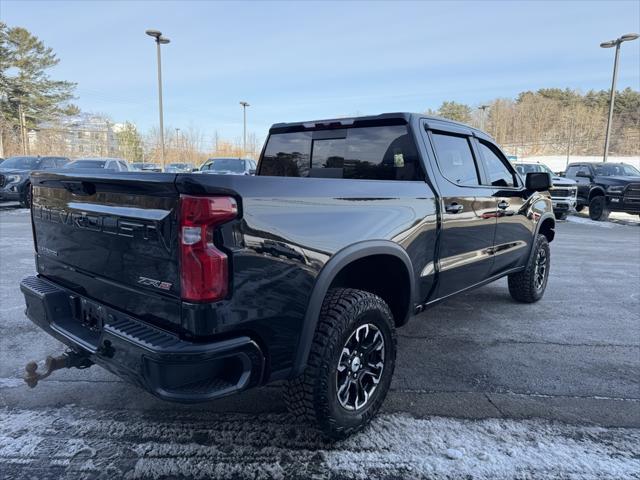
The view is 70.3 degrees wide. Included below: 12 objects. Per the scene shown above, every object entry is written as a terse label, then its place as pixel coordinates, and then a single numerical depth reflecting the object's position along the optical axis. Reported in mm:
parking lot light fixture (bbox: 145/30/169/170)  19250
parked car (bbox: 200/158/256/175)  17031
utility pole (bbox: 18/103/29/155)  40506
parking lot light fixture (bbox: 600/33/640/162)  17567
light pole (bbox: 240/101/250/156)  36981
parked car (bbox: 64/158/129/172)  14914
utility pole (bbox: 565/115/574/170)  56156
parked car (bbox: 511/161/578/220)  14406
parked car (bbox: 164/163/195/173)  32531
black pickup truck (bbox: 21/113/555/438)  1910
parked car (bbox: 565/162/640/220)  13258
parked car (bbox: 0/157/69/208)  13781
